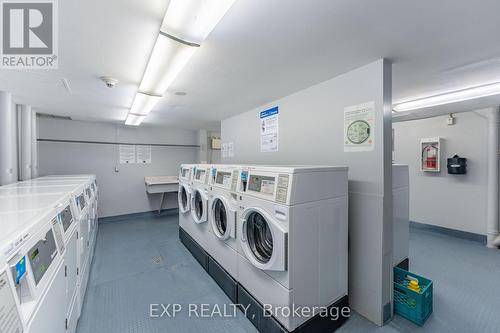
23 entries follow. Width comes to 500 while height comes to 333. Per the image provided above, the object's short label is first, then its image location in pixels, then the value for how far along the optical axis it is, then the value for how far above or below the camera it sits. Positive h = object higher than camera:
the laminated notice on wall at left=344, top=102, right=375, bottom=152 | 1.80 +0.32
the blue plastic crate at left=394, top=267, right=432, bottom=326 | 1.74 -1.18
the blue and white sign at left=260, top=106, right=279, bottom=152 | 2.95 +0.49
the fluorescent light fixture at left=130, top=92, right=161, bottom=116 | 2.49 +0.81
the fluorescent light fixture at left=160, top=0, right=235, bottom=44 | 0.97 +0.74
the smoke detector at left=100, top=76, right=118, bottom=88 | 2.07 +0.84
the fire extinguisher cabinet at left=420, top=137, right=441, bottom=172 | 3.81 +0.17
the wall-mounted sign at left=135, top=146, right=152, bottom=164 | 5.00 +0.23
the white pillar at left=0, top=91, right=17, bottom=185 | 2.42 +0.32
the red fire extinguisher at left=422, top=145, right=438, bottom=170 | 3.87 +0.13
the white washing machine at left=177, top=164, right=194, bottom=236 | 3.16 -0.53
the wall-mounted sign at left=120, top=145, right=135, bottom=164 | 4.80 +0.22
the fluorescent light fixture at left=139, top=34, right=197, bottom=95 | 1.32 +0.76
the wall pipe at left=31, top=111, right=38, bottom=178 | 3.37 +0.27
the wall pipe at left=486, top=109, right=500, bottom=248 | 3.19 -0.24
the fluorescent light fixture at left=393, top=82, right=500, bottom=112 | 2.43 +0.87
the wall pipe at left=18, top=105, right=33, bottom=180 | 3.05 +0.31
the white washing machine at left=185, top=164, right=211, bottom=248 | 2.58 -0.55
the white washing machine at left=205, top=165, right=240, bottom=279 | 2.02 -0.59
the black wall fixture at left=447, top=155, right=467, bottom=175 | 3.48 -0.03
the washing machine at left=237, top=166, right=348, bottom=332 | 1.45 -0.62
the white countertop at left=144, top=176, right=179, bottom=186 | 4.70 -0.39
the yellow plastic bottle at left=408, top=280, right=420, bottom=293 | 1.80 -1.07
